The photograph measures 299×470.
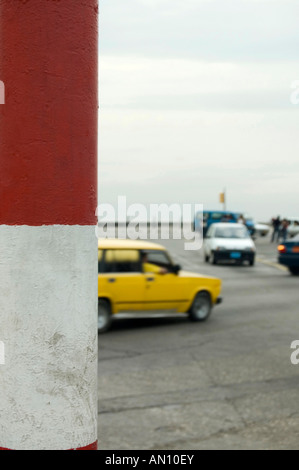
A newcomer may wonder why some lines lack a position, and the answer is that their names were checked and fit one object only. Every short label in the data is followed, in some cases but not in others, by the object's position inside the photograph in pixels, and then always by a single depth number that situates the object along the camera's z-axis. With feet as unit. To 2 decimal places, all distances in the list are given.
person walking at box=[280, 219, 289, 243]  136.05
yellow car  42.63
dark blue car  77.05
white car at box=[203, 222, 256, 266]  93.30
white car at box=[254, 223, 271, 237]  180.96
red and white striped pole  6.57
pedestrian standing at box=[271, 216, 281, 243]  146.18
